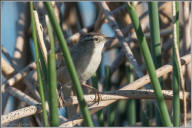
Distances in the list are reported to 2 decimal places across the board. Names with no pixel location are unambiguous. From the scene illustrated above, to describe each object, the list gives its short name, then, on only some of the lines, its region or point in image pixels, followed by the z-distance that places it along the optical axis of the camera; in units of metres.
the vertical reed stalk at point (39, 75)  2.81
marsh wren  4.81
